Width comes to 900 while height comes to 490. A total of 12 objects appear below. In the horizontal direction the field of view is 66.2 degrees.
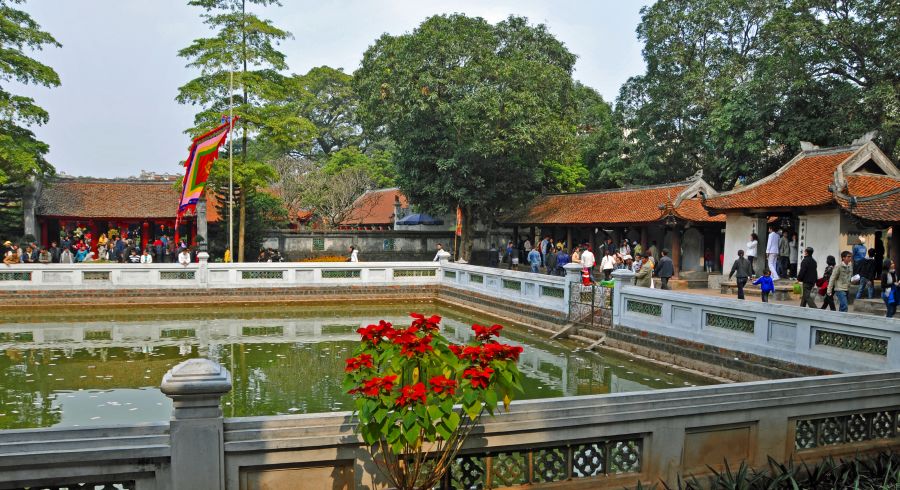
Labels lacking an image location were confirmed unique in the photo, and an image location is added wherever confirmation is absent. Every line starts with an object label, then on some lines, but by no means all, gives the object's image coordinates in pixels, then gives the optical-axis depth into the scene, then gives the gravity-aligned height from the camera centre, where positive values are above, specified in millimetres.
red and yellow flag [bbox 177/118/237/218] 20891 +1614
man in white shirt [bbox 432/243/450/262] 24505 -1177
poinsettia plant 3555 -909
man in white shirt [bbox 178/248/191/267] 21839 -1244
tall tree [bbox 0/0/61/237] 21859 +3950
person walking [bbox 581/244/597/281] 20188 -1015
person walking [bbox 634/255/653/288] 16625 -1226
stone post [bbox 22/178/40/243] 28500 +360
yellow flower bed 31266 -1721
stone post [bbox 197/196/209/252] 29189 +2
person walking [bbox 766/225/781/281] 18328 -608
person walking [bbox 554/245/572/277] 22344 -1096
